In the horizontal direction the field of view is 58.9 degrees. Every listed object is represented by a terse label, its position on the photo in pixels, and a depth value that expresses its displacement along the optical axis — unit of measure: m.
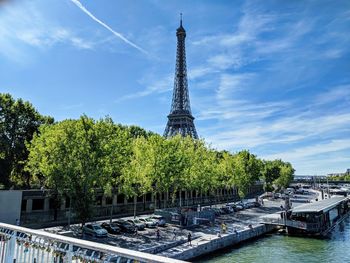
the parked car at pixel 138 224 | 39.22
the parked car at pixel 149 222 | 41.44
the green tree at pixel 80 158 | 32.85
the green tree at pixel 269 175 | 117.45
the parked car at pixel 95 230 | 33.69
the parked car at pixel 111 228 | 36.28
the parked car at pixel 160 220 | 42.59
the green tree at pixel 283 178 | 123.94
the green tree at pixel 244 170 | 73.50
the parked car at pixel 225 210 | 61.45
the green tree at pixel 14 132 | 48.78
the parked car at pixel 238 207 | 65.99
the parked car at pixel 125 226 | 37.34
